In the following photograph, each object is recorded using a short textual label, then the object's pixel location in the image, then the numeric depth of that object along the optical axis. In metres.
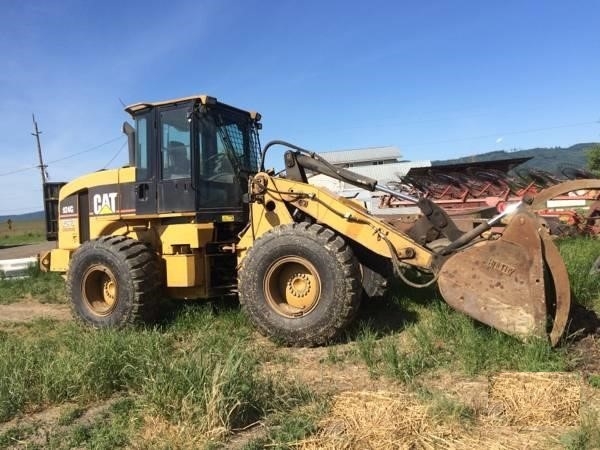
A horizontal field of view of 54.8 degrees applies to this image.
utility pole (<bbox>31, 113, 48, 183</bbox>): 35.75
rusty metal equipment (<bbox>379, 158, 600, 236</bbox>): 14.78
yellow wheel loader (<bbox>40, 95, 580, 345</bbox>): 4.97
